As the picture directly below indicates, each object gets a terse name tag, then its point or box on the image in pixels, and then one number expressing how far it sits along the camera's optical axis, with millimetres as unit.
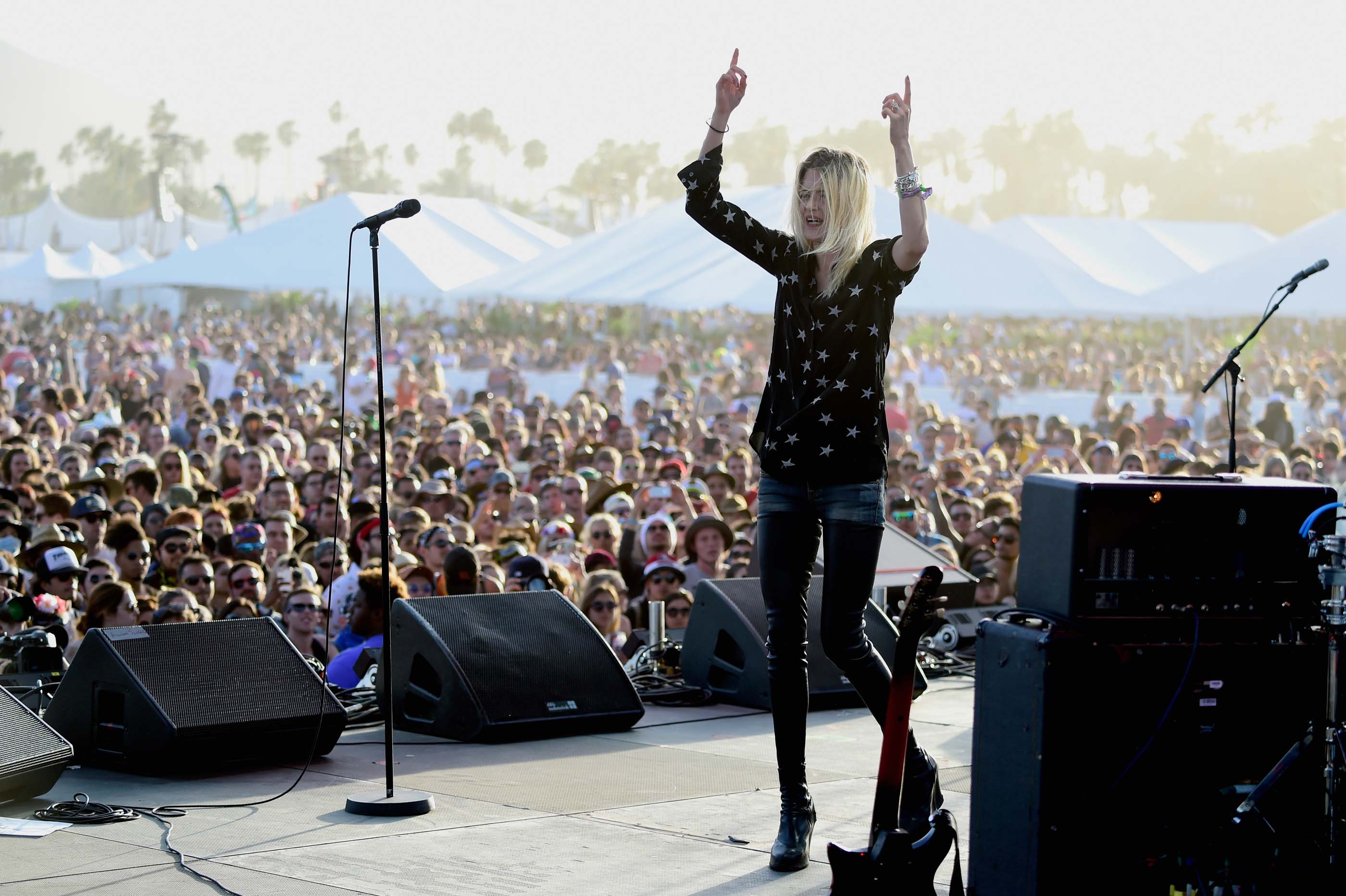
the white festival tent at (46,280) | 41500
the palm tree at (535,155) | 136750
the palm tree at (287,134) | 172250
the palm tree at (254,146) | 164000
